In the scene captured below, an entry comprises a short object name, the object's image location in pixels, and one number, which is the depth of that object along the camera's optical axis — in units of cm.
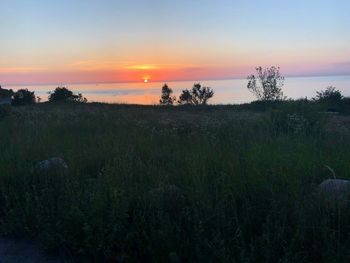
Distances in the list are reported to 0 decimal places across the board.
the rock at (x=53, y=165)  619
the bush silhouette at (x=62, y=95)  2955
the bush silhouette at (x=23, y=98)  2816
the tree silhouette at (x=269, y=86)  2058
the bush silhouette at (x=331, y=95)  2334
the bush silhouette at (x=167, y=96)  3375
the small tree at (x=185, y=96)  3547
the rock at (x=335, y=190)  456
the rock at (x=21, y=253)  470
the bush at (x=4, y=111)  1584
